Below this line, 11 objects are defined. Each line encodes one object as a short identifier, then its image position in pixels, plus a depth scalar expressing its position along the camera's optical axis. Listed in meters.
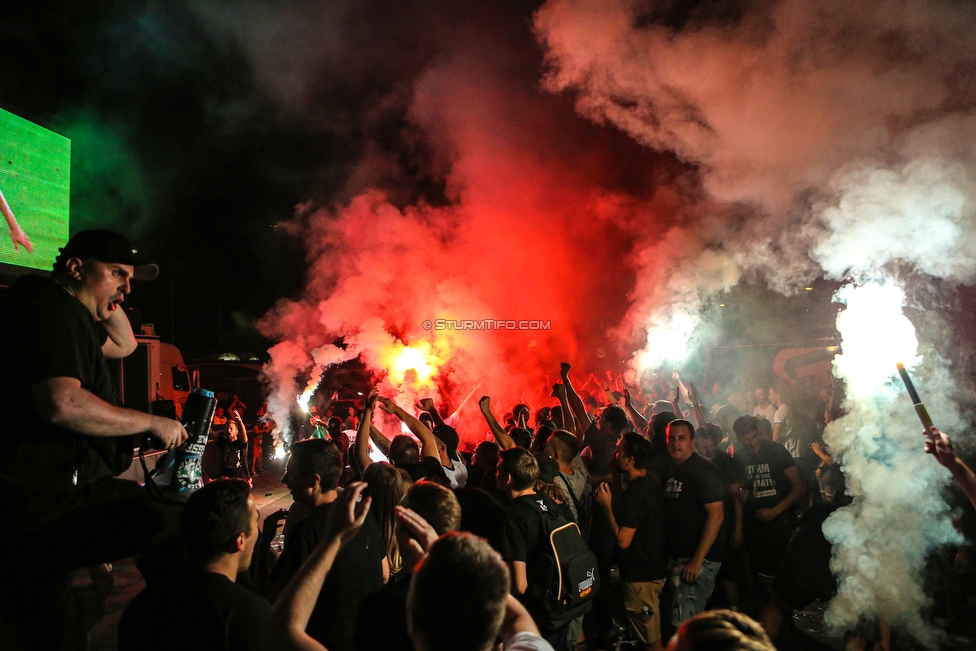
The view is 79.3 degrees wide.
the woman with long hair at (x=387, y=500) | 3.31
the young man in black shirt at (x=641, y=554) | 4.30
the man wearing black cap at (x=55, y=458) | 2.11
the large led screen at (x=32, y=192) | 8.55
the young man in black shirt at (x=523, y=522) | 3.47
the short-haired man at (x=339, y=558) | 2.58
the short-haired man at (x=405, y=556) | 2.16
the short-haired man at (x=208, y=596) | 1.97
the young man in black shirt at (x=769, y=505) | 5.03
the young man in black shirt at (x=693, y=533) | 4.38
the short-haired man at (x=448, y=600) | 1.57
